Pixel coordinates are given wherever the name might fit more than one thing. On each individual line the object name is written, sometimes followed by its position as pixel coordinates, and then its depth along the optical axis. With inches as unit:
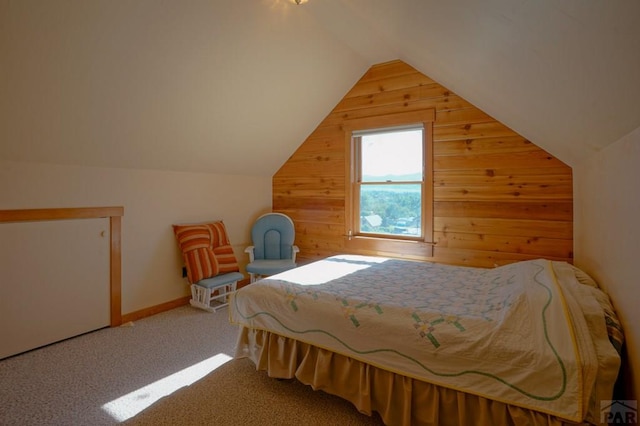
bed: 52.3
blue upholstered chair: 165.9
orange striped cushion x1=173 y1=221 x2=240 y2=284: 137.9
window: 141.9
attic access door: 97.0
